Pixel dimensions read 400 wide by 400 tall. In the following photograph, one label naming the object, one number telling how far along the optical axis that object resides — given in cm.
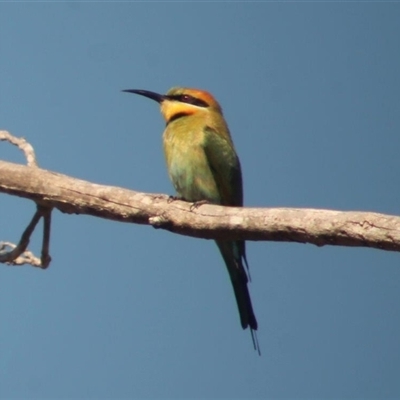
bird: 887
